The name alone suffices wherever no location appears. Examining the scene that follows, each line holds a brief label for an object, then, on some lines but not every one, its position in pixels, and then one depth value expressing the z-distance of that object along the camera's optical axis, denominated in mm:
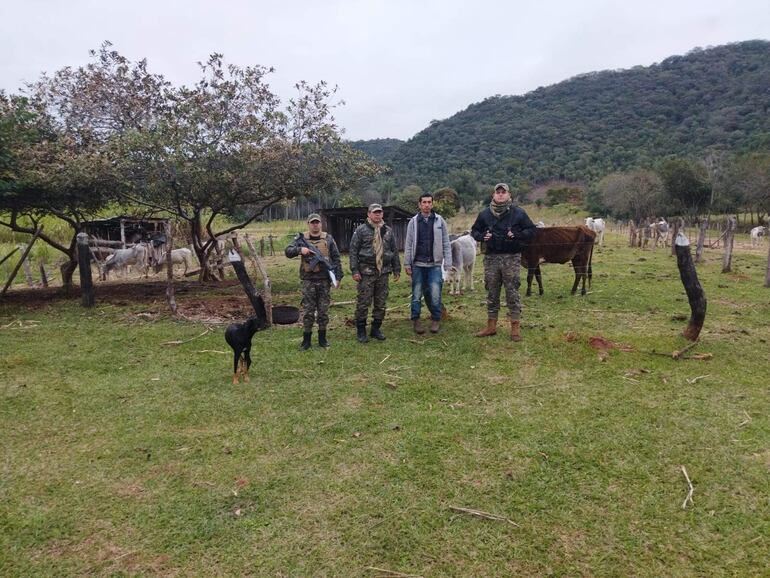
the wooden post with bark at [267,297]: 7609
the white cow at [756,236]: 22047
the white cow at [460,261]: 9860
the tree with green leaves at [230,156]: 9719
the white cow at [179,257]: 15955
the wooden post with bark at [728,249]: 12289
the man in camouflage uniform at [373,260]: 6297
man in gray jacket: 6492
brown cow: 9461
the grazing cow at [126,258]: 14781
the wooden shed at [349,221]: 21328
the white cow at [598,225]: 23711
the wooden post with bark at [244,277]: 7242
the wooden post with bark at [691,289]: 6000
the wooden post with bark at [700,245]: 14999
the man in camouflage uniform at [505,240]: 6262
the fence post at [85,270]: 9023
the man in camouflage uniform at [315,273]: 6043
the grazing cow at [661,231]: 21706
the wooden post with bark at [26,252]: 9970
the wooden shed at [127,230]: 20516
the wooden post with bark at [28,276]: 12750
